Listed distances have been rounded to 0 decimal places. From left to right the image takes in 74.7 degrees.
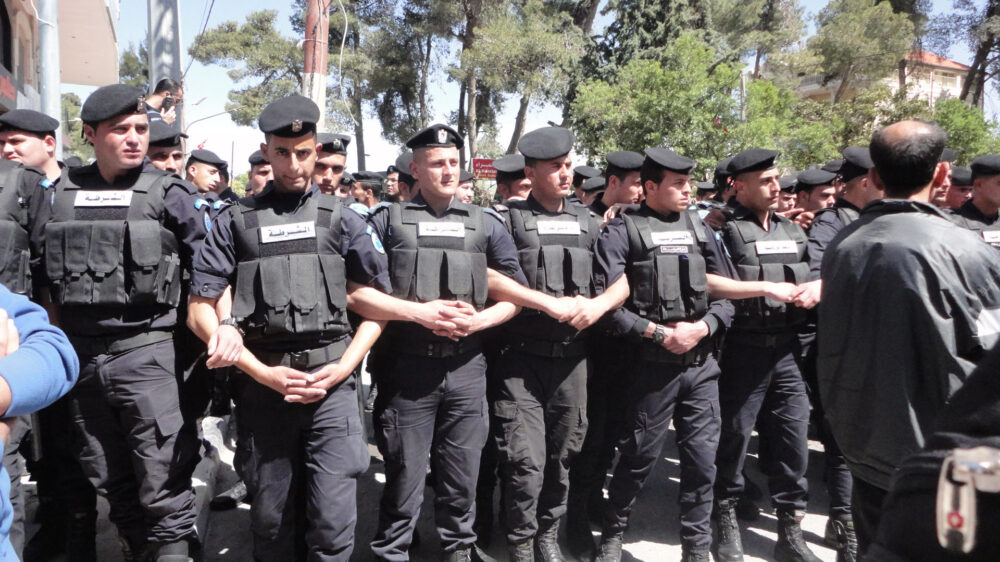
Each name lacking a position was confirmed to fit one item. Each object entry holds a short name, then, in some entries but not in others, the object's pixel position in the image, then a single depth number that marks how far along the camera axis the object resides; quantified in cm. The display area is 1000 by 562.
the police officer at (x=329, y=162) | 449
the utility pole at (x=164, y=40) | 726
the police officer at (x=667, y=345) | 366
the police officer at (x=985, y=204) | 499
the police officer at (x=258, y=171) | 518
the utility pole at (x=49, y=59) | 628
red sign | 1989
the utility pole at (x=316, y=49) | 946
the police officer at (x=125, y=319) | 299
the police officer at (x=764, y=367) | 392
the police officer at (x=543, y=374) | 353
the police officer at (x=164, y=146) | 440
